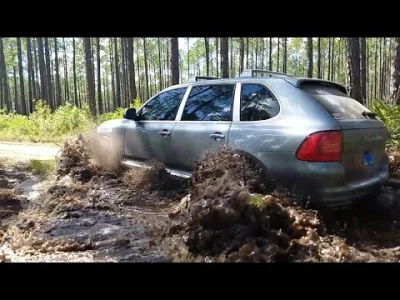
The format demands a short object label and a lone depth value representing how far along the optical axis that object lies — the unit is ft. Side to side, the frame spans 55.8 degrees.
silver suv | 12.57
